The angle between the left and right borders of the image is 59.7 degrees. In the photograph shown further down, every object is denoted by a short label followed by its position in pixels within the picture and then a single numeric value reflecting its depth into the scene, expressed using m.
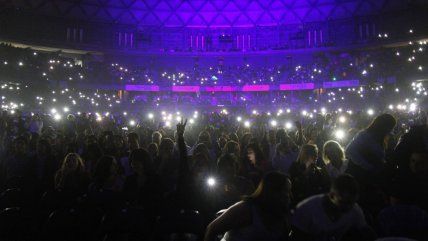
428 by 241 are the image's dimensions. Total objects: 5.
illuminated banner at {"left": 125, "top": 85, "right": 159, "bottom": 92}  41.53
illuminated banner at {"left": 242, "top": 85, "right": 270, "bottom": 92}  41.03
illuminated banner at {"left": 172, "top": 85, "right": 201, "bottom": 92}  42.03
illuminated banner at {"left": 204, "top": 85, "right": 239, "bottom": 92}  41.78
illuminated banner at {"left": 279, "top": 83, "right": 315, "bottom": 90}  39.61
